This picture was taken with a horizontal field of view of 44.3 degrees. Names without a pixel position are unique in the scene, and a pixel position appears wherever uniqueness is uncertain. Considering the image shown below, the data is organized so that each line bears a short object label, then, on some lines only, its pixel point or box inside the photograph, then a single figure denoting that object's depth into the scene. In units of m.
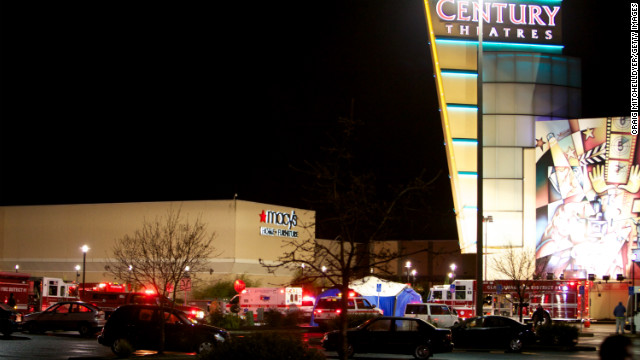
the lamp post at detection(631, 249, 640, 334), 55.30
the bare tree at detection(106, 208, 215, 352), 62.58
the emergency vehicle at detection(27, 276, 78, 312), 47.16
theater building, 59.06
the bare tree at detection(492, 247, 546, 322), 57.09
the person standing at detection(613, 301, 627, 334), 38.66
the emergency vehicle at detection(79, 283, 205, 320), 41.16
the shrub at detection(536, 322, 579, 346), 29.02
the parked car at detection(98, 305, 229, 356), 23.00
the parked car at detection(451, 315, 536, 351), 28.09
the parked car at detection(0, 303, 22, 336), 29.78
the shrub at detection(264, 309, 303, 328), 40.50
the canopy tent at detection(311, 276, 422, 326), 41.62
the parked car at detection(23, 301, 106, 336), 33.75
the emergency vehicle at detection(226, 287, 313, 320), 42.66
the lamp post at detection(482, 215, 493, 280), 57.19
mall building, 70.62
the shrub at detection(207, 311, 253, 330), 37.53
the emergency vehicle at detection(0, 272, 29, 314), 43.97
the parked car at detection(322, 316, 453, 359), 24.11
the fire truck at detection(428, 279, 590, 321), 45.09
